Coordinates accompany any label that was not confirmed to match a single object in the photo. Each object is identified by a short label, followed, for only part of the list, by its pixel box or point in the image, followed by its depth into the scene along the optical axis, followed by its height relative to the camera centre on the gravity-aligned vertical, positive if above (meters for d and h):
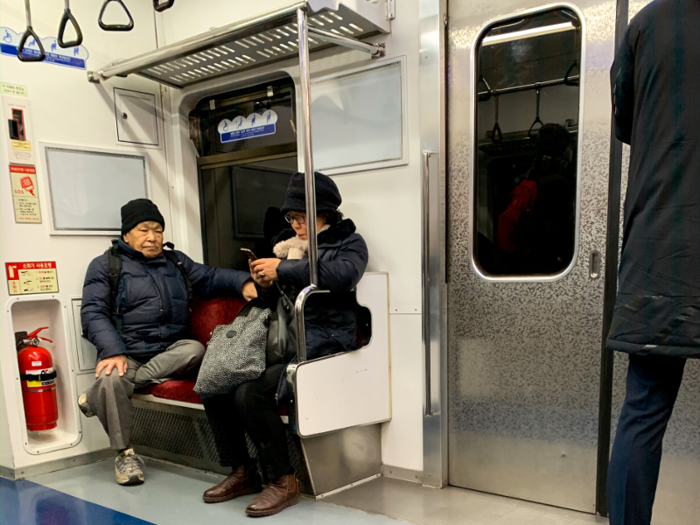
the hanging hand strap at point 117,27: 2.55 +0.93
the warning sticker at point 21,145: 2.94 +0.41
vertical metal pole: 2.10 +0.23
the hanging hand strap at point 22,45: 2.53 +0.86
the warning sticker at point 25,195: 2.94 +0.13
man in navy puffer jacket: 2.84 -0.61
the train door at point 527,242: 2.21 -0.19
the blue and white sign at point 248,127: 3.44 +0.57
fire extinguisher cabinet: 2.92 -0.94
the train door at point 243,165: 3.40 +0.31
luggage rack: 2.40 +0.89
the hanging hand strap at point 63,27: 2.49 +0.92
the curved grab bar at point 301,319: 2.16 -0.46
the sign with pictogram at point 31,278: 2.92 -0.35
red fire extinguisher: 2.97 -0.93
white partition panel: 2.33 -0.84
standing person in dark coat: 1.33 -0.13
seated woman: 2.37 -0.61
